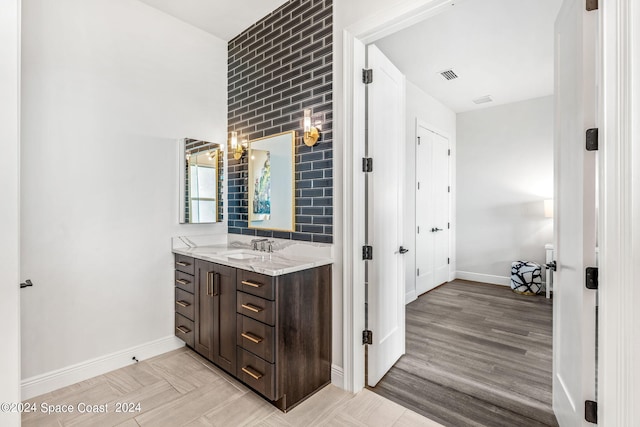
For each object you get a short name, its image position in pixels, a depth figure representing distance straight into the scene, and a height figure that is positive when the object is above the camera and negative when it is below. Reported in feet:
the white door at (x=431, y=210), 14.26 +0.20
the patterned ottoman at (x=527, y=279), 14.65 -3.16
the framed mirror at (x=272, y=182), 8.39 +0.94
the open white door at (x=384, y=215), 7.22 -0.02
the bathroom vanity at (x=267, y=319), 6.20 -2.37
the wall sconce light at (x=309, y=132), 7.61 +2.07
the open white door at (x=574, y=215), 4.57 -0.02
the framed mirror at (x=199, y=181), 9.41 +1.06
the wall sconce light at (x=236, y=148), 9.99 +2.21
